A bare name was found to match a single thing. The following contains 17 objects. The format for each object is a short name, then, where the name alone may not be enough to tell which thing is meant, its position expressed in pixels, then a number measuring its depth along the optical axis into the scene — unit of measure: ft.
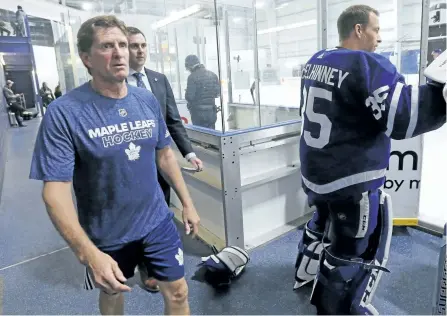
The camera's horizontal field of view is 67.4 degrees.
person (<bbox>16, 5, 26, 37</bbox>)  30.61
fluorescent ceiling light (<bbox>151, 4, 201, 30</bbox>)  10.46
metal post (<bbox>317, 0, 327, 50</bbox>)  9.41
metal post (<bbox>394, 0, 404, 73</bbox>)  9.59
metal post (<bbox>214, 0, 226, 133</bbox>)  7.89
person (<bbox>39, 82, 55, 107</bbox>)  40.88
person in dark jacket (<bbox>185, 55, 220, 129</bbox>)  8.58
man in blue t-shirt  3.64
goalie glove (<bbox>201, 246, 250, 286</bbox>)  7.10
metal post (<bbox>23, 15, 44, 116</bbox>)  36.20
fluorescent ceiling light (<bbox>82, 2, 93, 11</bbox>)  18.67
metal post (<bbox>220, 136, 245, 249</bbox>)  7.77
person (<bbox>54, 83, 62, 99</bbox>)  37.39
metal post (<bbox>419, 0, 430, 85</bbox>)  8.04
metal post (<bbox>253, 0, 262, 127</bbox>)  10.06
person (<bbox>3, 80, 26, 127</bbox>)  32.19
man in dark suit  6.77
